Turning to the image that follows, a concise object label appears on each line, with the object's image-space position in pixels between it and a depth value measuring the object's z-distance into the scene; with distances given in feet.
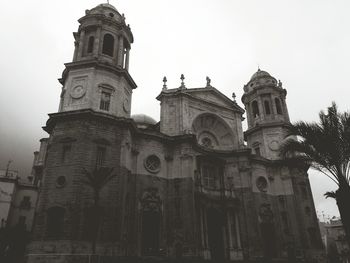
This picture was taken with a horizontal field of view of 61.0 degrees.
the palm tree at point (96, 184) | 57.77
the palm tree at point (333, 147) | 46.50
